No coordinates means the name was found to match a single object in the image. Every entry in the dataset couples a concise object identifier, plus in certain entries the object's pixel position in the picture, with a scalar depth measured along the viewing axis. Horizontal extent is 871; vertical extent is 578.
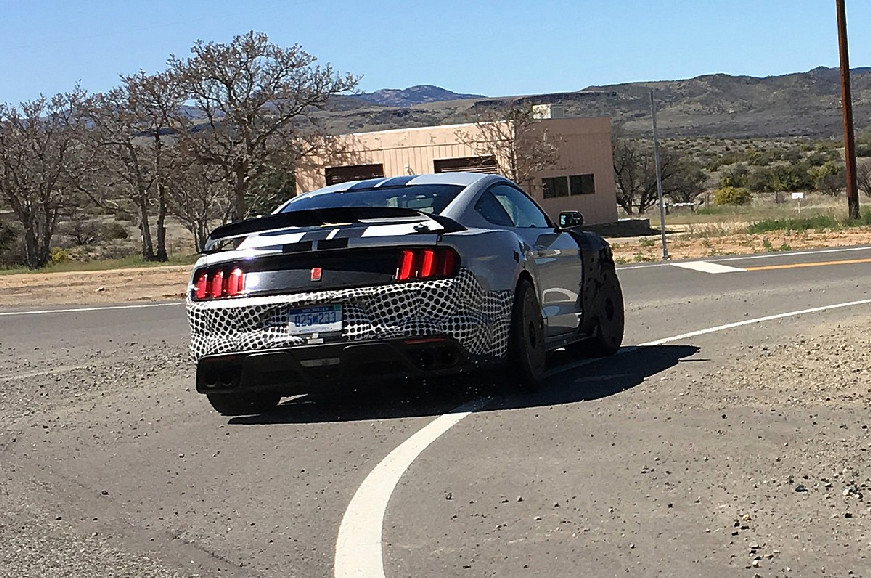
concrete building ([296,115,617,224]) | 51.66
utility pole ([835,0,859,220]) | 37.12
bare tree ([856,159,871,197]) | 70.60
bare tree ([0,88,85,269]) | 56.12
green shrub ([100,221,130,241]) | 76.19
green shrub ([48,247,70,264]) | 60.39
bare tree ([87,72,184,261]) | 51.09
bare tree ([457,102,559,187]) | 50.56
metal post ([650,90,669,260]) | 23.84
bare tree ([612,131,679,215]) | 72.50
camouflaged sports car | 8.59
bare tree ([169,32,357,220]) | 48.53
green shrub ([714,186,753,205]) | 73.06
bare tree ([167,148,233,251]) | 51.81
